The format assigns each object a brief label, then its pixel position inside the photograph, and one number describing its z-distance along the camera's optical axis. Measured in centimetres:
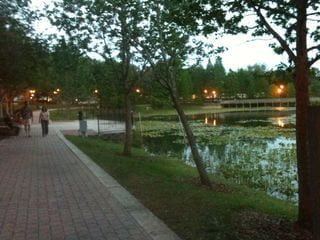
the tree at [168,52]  701
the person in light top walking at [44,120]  1708
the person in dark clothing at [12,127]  1769
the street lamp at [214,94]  7150
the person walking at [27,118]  1729
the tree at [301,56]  431
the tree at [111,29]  895
